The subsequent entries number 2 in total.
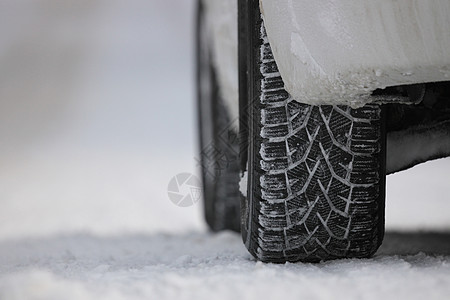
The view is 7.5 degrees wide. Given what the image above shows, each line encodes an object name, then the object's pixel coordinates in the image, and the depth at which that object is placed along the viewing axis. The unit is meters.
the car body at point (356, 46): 5.08
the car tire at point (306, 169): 5.28
